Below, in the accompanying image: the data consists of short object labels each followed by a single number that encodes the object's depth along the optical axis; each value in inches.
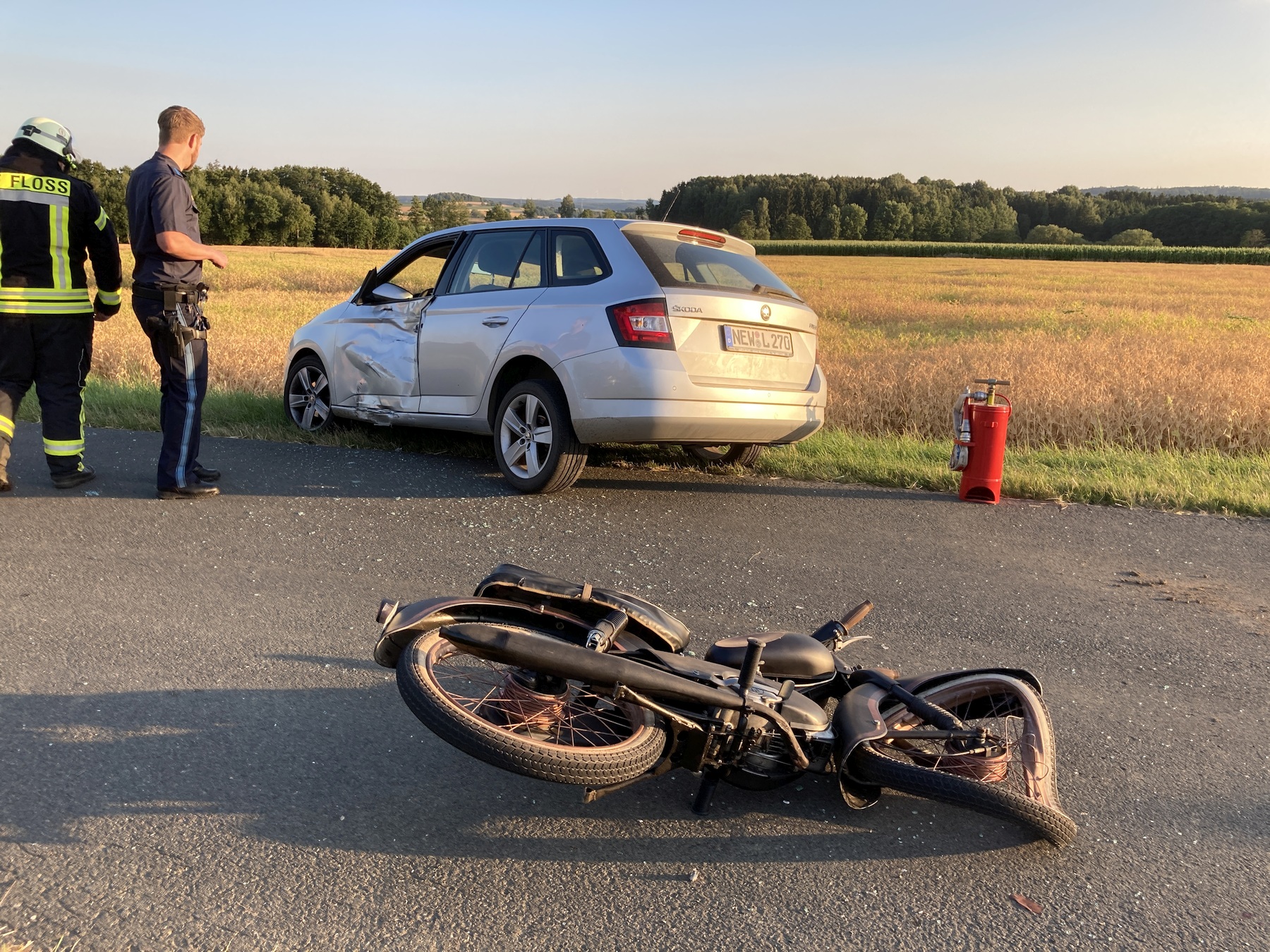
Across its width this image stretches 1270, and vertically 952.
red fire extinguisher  277.4
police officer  243.0
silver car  251.4
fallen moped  105.7
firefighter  244.2
